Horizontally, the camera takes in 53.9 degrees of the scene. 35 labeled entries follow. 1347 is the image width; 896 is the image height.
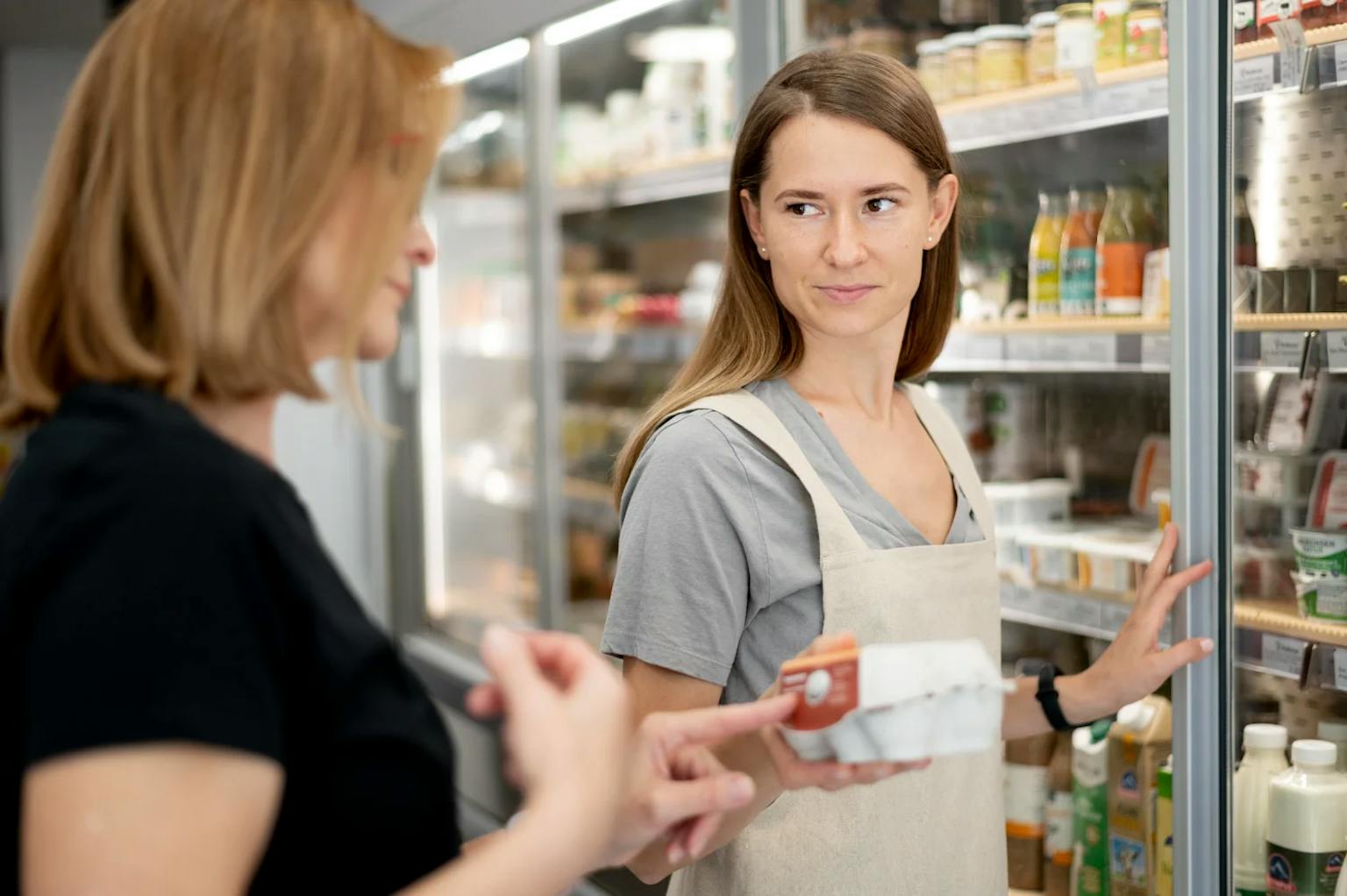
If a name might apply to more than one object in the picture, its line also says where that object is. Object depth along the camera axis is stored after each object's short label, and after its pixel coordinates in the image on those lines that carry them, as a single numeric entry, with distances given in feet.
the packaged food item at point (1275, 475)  6.38
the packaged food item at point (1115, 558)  6.96
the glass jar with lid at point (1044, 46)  7.27
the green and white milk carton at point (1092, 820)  7.23
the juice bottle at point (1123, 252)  7.03
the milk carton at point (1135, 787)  6.88
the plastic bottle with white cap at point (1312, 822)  5.83
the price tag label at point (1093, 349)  6.66
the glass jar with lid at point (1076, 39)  6.86
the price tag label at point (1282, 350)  5.80
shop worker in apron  4.63
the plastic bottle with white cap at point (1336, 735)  6.12
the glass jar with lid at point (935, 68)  7.83
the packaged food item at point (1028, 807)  7.58
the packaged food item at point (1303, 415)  6.19
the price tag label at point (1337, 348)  5.65
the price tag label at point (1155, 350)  6.17
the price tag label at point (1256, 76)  5.73
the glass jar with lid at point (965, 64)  7.69
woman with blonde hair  2.33
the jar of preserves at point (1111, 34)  6.68
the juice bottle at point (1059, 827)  7.48
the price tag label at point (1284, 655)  5.82
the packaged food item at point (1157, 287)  6.67
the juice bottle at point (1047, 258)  7.57
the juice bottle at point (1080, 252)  7.32
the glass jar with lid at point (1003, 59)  7.52
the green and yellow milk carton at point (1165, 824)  6.58
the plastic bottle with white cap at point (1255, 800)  6.09
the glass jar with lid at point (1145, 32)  6.46
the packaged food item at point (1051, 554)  7.36
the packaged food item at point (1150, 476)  7.16
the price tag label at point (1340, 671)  5.71
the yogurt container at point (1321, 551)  6.02
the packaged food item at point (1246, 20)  5.86
